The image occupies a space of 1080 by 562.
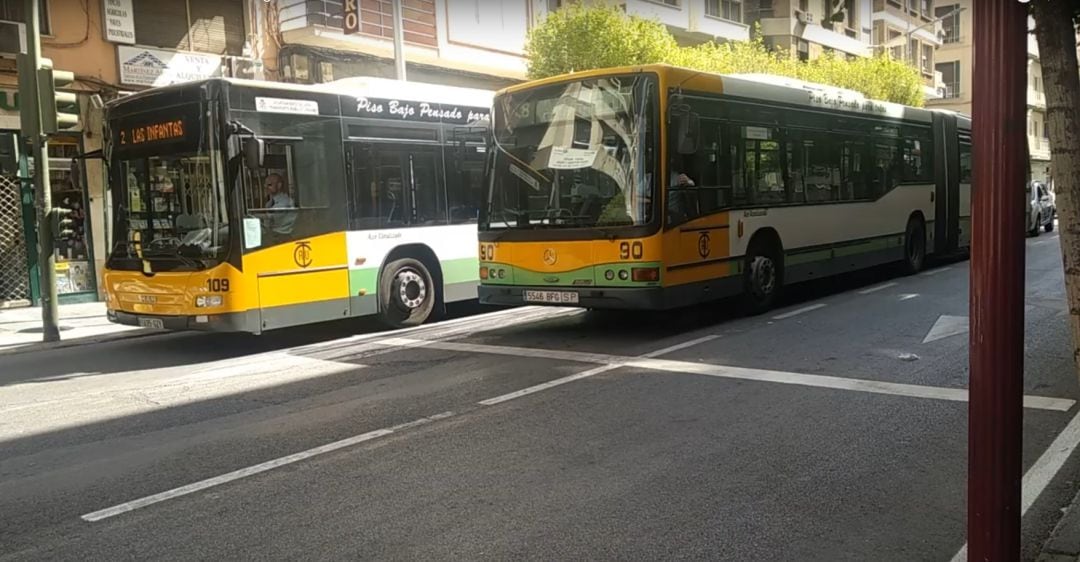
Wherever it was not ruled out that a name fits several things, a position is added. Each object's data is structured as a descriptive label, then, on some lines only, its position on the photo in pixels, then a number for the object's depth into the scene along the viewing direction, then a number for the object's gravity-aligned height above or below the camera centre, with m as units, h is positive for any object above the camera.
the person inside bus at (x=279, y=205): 10.25 +0.28
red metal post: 2.88 -0.17
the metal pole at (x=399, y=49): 17.59 +3.42
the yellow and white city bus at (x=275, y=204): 9.87 +0.30
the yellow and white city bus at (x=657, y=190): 9.75 +0.27
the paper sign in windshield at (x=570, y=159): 9.95 +0.65
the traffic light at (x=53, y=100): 11.76 +1.85
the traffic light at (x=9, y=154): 15.68 +1.53
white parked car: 24.75 -0.41
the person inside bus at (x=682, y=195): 9.88 +0.19
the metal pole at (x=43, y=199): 11.78 +0.56
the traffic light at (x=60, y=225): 11.92 +0.19
